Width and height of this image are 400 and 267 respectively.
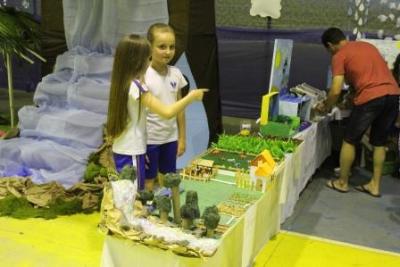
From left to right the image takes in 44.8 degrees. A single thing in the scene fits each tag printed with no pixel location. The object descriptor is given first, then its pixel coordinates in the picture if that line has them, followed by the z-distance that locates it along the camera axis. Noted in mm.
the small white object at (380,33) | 5425
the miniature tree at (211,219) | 1957
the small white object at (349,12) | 6098
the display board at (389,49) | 4926
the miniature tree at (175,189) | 2020
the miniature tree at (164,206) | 2018
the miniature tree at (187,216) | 2031
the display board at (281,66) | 3869
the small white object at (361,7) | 5859
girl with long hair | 2348
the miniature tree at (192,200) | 2078
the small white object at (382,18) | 5535
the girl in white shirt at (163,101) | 2605
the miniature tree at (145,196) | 2137
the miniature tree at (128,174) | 1968
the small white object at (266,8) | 6387
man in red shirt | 3990
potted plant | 5000
